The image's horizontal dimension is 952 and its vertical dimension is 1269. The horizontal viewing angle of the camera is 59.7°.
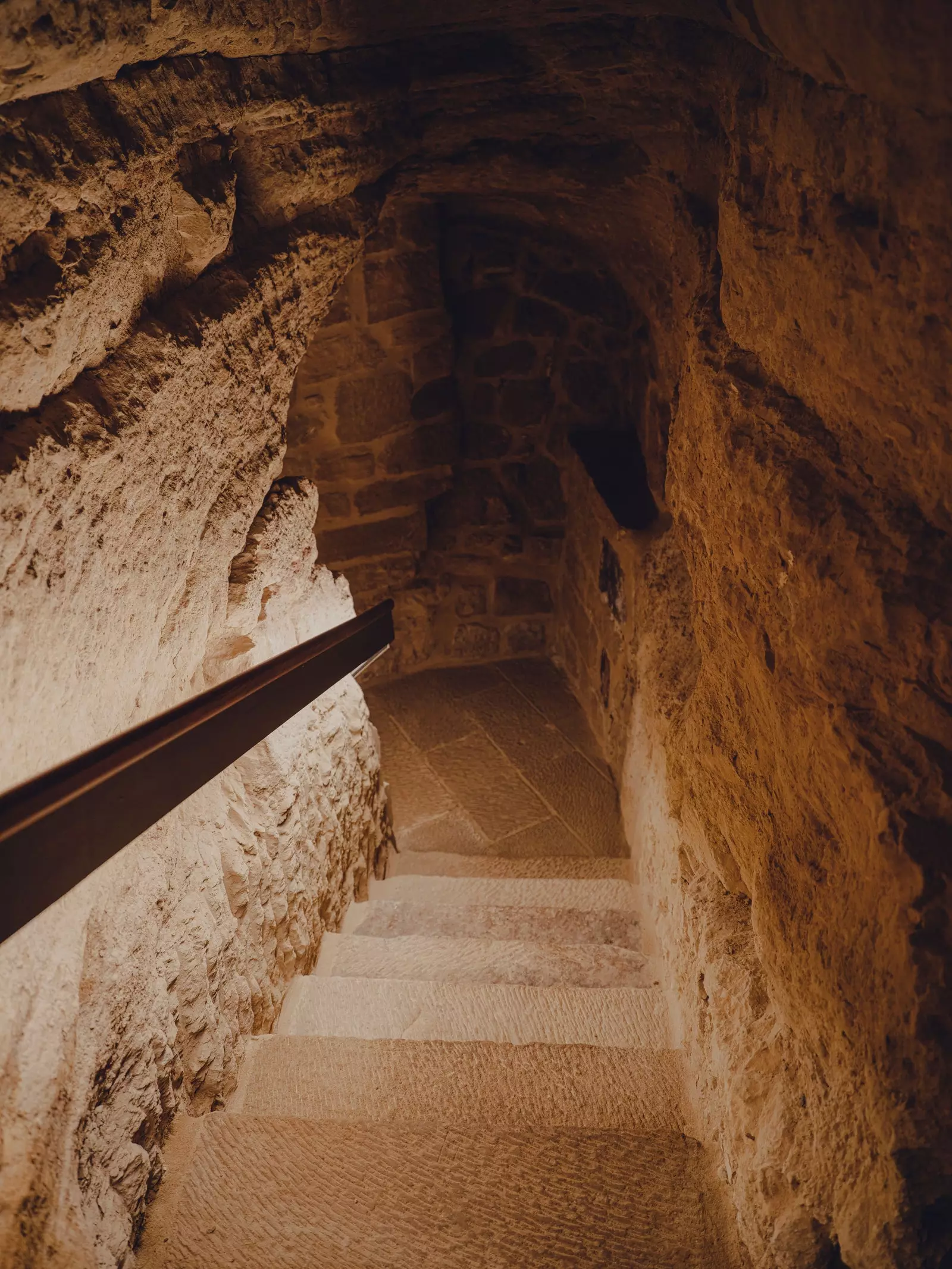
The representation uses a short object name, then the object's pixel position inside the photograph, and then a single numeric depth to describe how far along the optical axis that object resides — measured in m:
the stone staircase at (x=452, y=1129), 1.29
